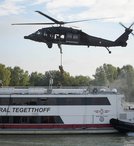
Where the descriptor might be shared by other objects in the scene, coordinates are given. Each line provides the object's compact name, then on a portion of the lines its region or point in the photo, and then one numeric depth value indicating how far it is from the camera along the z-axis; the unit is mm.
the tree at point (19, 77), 124662
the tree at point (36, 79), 130750
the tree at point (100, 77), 136000
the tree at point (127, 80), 118062
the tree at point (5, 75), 114494
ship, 43312
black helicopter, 41969
